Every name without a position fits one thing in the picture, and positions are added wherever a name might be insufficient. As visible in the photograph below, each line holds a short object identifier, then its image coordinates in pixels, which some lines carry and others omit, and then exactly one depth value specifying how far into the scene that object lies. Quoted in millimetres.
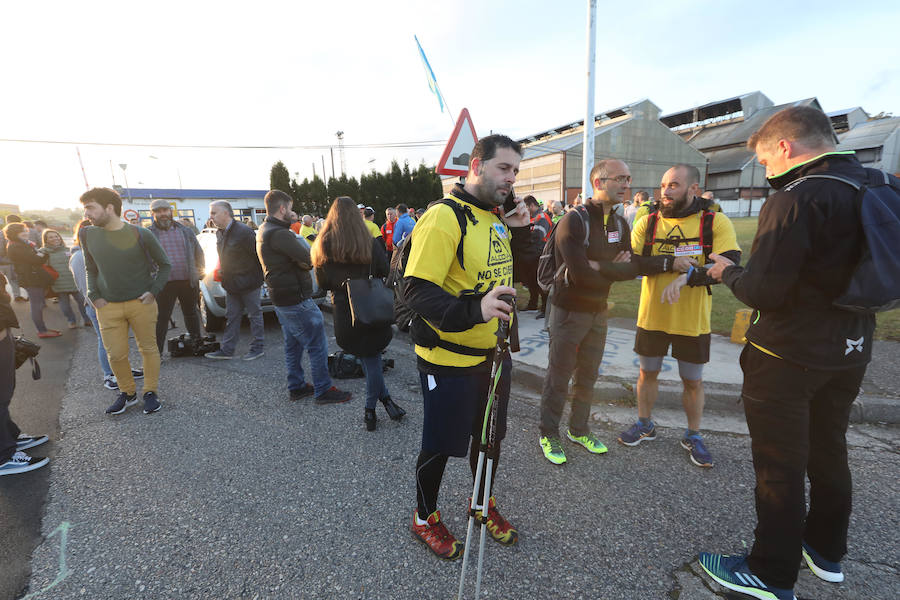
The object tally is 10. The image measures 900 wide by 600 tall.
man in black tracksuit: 1657
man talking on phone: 1813
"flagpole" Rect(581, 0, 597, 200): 8555
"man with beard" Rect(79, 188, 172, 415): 3781
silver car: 6535
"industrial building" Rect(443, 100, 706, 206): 45375
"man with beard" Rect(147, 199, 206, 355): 5375
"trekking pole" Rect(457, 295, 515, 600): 1847
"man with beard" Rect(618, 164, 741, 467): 2945
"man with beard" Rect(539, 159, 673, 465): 2871
